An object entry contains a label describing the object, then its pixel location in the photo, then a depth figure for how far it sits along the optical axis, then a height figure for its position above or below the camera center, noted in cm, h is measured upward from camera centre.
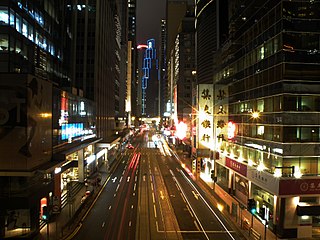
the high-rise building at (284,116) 2645 +44
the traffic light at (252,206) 2258 -654
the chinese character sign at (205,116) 5094 +75
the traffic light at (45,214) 2032 -663
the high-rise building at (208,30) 6123 +2093
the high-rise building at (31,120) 2342 -8
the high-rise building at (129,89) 17272 +1820
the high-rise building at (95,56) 6016 +1349
